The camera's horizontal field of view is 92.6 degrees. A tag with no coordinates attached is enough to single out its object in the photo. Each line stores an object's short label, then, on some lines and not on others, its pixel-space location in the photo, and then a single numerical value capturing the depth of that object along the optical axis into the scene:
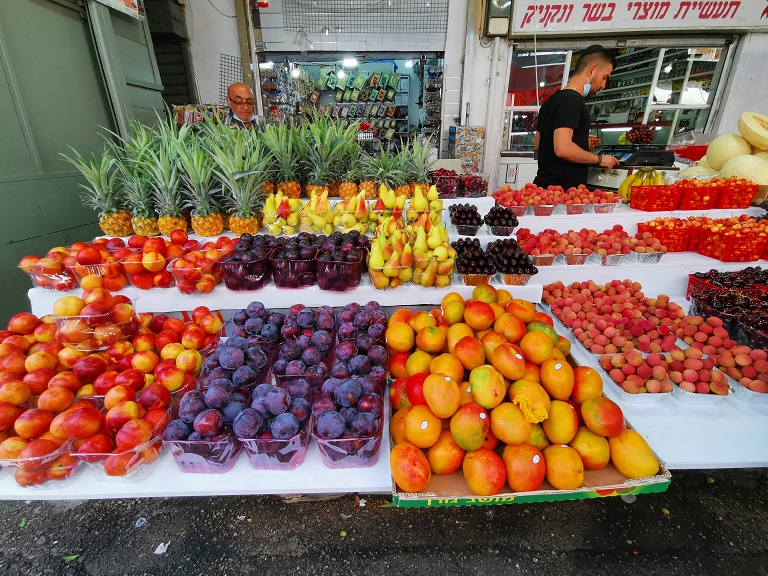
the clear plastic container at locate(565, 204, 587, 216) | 2.88
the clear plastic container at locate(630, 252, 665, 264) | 2.46
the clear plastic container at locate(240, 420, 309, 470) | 1.08
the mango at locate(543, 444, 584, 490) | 1.04
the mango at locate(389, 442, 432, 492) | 1.04
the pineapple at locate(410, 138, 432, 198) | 2.99
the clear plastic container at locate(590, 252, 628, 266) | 2.47
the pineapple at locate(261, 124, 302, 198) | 2.70
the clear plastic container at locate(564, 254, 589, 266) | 2.46
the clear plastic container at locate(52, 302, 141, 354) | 1.46
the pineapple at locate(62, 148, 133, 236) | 2.31
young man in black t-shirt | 3.04
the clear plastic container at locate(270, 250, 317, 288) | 1.89
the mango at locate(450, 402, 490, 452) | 1.08
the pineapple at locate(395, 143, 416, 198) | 2.87
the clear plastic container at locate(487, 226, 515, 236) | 2.43
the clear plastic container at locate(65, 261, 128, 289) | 1.92
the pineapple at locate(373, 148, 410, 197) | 2.89
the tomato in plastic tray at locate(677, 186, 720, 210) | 2.89
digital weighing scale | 3.80
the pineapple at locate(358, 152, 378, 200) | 2.79
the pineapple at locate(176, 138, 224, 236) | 2.24
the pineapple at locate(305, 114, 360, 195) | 2.74
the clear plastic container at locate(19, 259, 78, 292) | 1.94
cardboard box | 1.04
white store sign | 5.20
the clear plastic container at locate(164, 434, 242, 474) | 1.08
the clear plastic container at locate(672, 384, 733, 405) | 1.40
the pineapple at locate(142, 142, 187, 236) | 2.26
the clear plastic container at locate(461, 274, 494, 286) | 1.97
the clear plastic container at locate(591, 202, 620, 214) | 2.90
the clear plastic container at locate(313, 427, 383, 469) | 1.09
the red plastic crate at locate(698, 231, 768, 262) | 2.45
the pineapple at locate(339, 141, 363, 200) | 2.80
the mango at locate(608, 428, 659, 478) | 1.07
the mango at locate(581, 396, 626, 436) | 1.13
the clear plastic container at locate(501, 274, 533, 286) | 1.97
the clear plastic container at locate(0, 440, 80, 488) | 1.08
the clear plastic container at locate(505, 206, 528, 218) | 2.84
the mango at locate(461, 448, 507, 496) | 1.03
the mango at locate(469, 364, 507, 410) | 1.15
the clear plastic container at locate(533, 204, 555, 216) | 2.82
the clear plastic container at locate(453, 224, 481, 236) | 2.46
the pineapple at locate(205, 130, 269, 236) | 2.24
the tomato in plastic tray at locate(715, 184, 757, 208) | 2.87
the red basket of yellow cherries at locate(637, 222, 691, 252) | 2.68
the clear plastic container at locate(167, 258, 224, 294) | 1.88
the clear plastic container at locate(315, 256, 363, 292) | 1.86
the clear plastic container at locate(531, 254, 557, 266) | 2.41
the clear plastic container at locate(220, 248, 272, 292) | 1.87
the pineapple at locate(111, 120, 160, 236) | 2.32
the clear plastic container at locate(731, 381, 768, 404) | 1.40
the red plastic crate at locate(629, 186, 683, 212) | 2.86
